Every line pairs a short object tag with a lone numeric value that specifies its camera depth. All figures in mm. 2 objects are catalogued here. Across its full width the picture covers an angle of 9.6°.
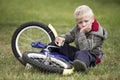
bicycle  9304
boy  9778
